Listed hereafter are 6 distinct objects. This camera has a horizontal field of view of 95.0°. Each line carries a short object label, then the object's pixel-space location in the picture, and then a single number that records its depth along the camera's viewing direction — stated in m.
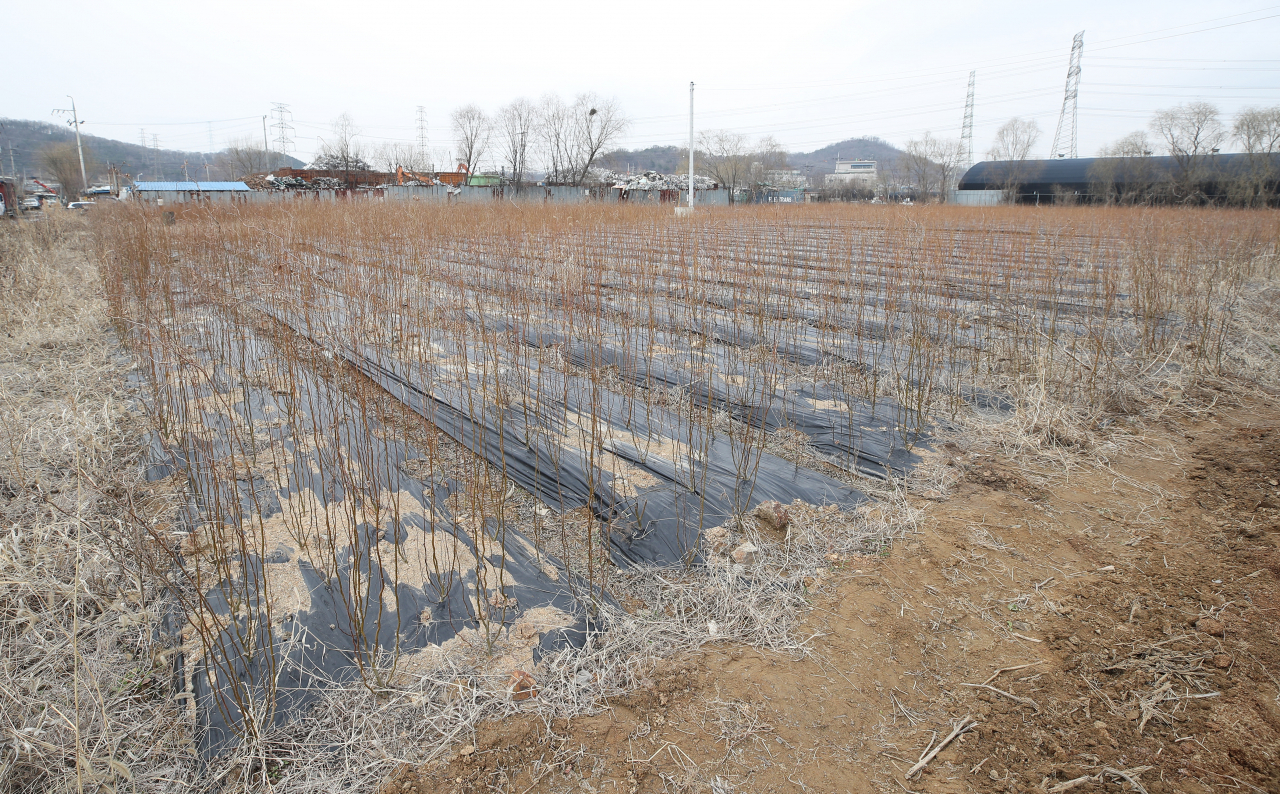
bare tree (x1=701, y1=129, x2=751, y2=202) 50.19
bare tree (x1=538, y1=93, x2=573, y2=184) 41.78
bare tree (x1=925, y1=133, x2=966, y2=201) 50.00
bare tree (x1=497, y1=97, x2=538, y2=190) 44.03
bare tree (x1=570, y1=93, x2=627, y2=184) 40.59
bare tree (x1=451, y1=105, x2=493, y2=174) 47.41
